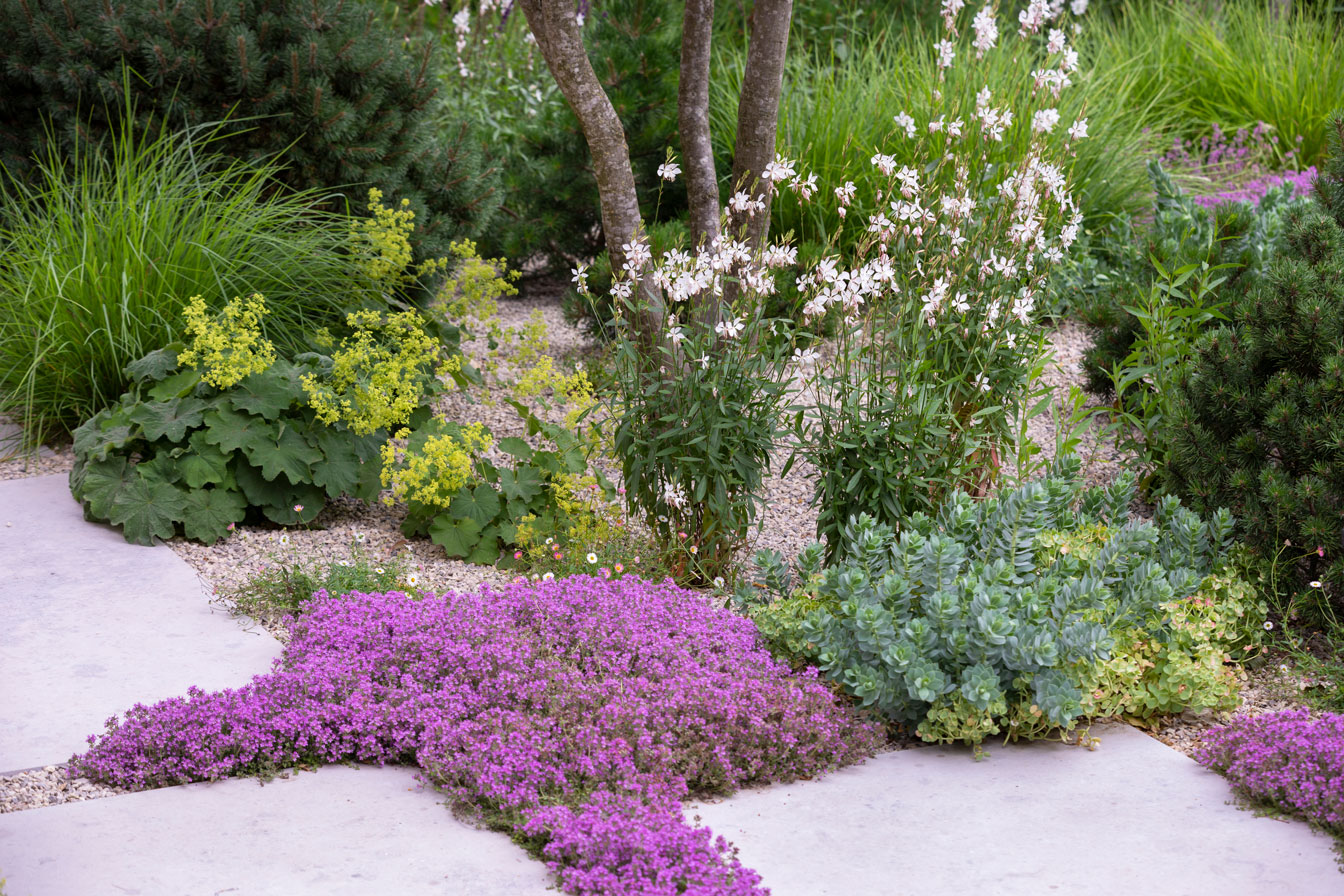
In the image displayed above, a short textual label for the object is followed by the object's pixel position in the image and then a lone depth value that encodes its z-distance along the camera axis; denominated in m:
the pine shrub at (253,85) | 5.09
